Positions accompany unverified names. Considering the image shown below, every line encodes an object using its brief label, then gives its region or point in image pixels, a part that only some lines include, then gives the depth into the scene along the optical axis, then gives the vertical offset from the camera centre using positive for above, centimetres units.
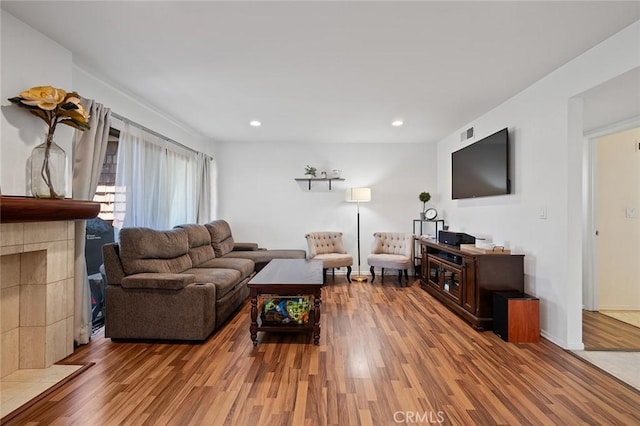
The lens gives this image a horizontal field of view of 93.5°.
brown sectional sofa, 279 -74
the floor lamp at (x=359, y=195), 539 +41
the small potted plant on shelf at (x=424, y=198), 559 +39
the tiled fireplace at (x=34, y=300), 220 -65
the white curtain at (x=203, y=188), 519 +50
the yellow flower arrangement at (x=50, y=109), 210 +78
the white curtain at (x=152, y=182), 345 +46
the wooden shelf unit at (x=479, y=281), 314 -66
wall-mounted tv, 348 +68
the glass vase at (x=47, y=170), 218 +33
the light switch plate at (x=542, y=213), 293 +7
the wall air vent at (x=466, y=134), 444 +129
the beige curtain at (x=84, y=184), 268 +29
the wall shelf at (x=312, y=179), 567 +73
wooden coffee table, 277 -69
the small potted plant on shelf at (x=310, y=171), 559 +87
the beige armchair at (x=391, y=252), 503 -60
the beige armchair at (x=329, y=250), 507 -58
